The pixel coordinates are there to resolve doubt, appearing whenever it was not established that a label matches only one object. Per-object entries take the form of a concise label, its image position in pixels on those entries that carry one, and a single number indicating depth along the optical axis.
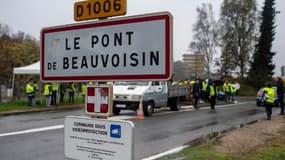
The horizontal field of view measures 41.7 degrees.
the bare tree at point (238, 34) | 58.66
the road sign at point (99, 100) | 3.00
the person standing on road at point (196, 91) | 22.98
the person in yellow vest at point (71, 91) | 25.30
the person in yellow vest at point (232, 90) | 30.45
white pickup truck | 16.72
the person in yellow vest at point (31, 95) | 21.97
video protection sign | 2.82
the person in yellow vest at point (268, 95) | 16.03
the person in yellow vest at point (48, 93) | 22.01
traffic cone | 16.13
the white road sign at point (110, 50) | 2.72
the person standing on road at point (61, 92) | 25.15
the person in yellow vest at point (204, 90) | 27.52
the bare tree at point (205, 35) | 65.75
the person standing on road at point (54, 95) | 23.07
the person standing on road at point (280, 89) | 18.82
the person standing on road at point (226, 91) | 30.77
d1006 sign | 2.97
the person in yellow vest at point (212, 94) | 22.26
